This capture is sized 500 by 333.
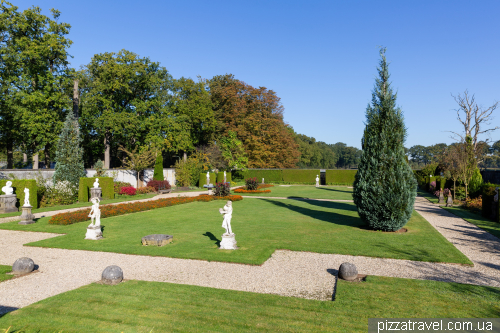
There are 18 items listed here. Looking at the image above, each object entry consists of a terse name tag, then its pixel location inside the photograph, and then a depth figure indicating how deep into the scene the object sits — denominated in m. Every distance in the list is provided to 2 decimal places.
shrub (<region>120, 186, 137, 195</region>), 25.11
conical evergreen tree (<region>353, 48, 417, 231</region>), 11.33
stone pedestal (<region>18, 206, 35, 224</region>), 13.21
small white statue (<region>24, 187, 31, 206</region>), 13.18
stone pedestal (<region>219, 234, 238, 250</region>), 9.28
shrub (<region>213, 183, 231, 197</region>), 23.67
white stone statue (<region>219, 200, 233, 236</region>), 9.30
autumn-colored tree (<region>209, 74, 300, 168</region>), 46.75
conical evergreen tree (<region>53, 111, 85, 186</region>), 22.38
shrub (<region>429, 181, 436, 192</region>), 29.78
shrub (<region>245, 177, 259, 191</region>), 30.11
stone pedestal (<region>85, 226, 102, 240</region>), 10.54
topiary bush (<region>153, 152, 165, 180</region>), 30.18
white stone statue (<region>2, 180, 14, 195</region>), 16.03
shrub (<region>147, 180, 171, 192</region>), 28.44
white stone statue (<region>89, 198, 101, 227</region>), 10.31
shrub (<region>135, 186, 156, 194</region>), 26.61
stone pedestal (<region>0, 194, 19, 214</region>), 16.44
